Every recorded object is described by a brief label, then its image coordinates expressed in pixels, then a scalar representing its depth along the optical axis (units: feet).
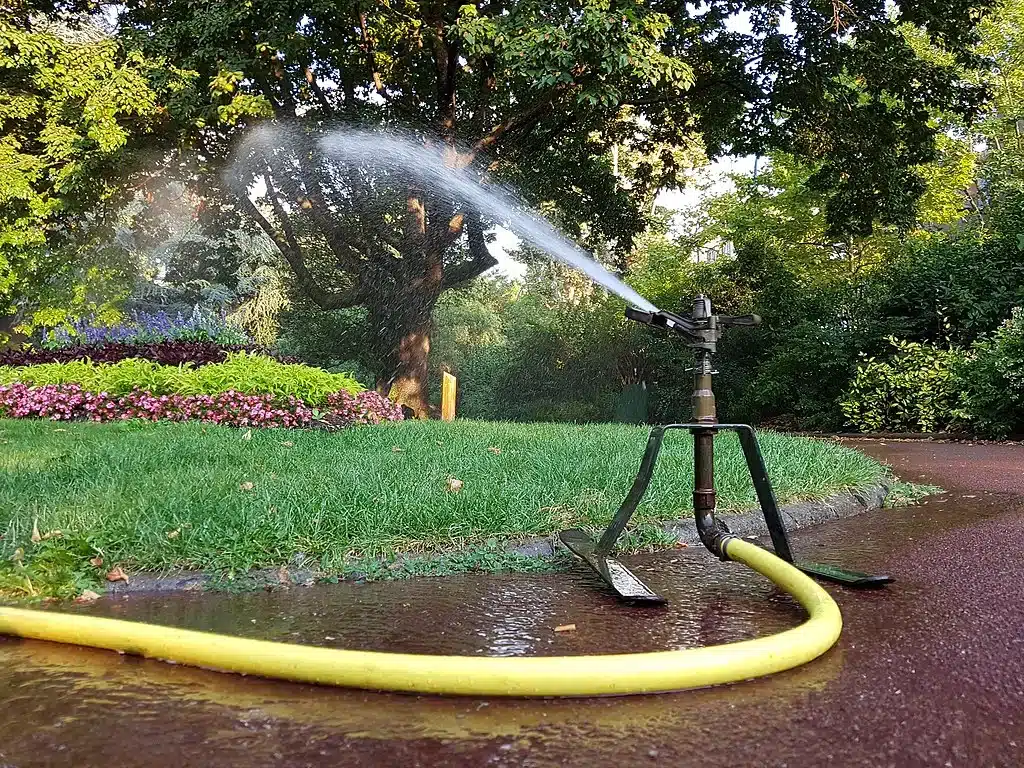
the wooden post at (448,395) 35.12
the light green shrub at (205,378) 24.66
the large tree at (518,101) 29.35
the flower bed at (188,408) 23.94
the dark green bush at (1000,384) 30.71
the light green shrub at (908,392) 35.88
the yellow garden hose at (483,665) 5.92
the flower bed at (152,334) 34.27
